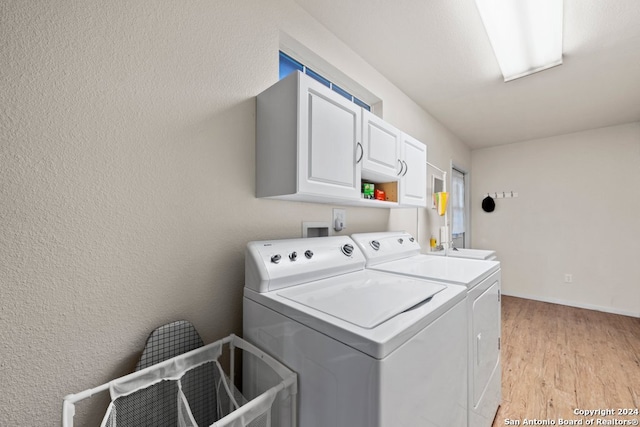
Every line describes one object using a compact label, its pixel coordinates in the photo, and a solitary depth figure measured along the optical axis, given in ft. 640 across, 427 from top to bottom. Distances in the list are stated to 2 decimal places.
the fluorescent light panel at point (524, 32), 4.89
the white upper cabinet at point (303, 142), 3.63
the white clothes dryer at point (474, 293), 3.93
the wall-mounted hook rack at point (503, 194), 13.67
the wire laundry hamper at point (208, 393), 2.34
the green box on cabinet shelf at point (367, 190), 5.41
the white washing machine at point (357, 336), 2.15
